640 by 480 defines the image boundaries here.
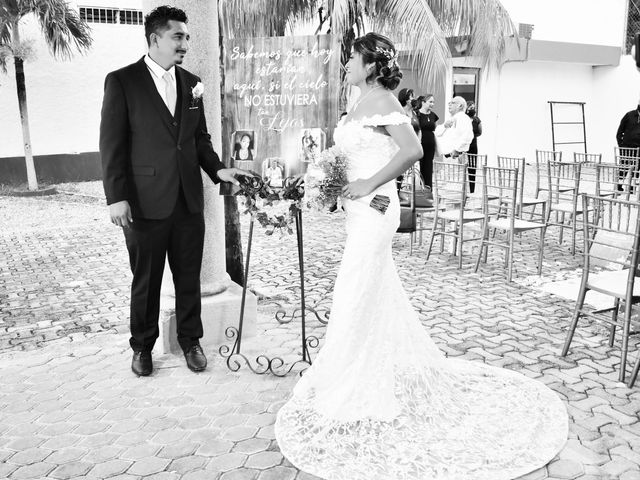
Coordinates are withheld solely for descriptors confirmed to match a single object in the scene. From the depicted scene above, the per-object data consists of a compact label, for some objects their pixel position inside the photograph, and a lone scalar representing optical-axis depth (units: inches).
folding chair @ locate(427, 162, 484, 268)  291.4
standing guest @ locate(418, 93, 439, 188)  449.4
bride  131.8
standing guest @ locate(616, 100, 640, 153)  444.1
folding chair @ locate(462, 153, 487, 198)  310.7
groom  156.5
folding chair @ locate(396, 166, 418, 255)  273.1
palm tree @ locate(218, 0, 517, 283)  395.9
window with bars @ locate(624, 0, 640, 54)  933.2
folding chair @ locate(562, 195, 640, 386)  163.9
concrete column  182.4
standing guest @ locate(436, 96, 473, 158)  457.1
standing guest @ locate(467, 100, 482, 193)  507.5
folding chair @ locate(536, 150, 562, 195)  368.2
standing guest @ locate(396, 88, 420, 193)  425.1
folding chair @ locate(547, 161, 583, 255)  300.4
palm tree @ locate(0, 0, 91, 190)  497.4
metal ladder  828.6
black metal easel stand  169.2
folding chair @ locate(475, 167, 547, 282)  269.3
